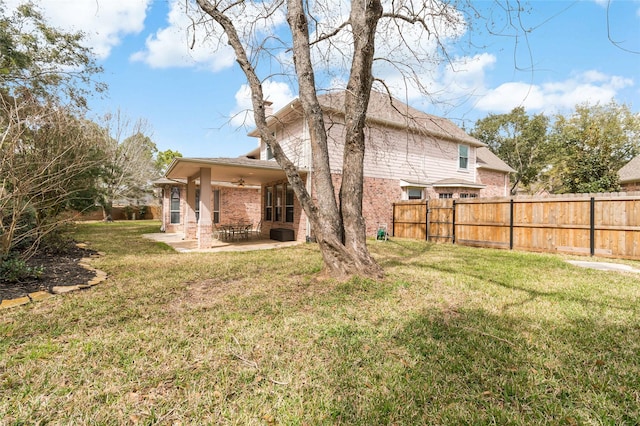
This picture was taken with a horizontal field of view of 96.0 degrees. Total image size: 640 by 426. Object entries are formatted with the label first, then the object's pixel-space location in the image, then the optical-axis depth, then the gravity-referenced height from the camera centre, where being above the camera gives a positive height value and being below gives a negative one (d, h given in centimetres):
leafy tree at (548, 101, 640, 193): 2335 +751
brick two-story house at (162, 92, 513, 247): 1087 +159
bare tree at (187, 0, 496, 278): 531 +327
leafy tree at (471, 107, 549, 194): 3012 +835
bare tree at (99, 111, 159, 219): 2461 +518
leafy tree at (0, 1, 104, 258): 454 +307
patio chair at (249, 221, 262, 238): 1515 -108
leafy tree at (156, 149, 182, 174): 4202 +837
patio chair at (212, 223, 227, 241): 1320 -99
